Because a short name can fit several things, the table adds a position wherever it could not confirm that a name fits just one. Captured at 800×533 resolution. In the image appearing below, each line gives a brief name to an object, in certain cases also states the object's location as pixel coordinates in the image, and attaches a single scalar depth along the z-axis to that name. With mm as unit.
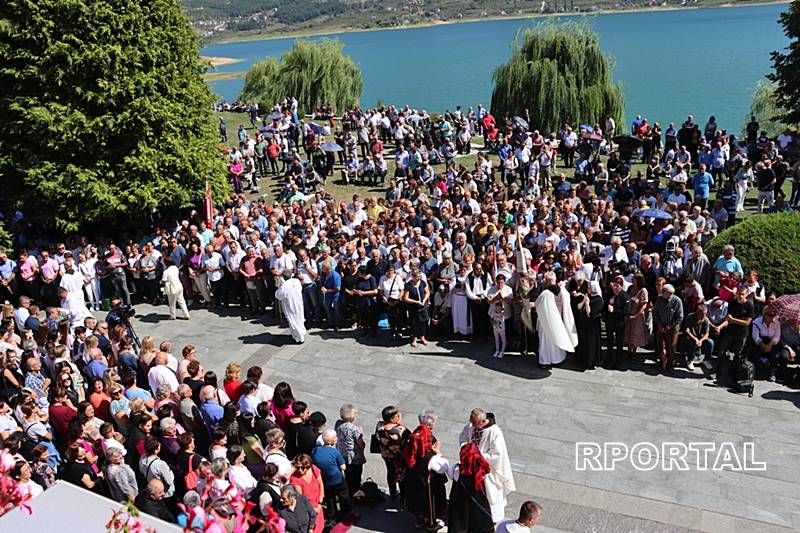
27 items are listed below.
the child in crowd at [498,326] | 11430
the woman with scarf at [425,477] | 7309
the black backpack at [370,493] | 8156
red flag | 18172
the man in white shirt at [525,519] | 5797
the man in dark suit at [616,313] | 10750
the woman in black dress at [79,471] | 7438
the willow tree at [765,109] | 31062
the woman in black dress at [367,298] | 12625
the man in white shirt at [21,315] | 12430
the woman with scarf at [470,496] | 7008
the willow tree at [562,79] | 28156
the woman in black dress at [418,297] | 12094
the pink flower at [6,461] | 7102
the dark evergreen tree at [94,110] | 15750
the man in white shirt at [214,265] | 14647
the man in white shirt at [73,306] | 13320
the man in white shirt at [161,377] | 9438
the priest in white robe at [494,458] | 7082
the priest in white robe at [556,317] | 10750
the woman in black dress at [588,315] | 10711
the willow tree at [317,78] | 39344
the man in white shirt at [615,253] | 12023
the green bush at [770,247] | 10914
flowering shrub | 5152
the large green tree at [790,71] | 21906
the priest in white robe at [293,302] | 12570
